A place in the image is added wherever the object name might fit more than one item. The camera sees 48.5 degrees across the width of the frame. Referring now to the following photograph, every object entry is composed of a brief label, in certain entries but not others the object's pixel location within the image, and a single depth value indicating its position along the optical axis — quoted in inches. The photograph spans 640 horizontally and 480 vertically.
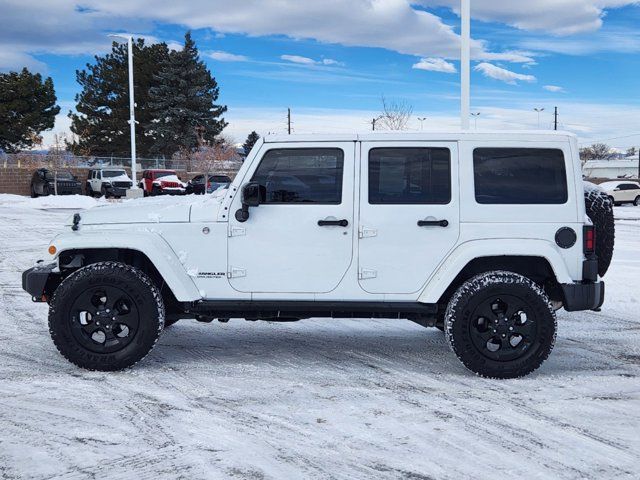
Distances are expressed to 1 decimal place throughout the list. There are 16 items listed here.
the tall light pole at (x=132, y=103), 1326.3
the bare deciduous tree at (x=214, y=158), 2148.1
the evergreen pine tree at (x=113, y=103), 2427.4
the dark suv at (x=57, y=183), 1560.0
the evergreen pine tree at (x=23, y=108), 2128.4
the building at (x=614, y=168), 4008.4
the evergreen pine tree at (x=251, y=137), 3396.4
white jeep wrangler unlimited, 224.5
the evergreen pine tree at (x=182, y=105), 2412.6
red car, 1434.5
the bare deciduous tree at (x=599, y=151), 3984.7
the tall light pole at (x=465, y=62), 506.3
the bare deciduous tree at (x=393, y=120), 1699.1
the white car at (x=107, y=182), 1603.1
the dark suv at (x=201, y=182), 1461.4
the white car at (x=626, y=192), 1497.3
